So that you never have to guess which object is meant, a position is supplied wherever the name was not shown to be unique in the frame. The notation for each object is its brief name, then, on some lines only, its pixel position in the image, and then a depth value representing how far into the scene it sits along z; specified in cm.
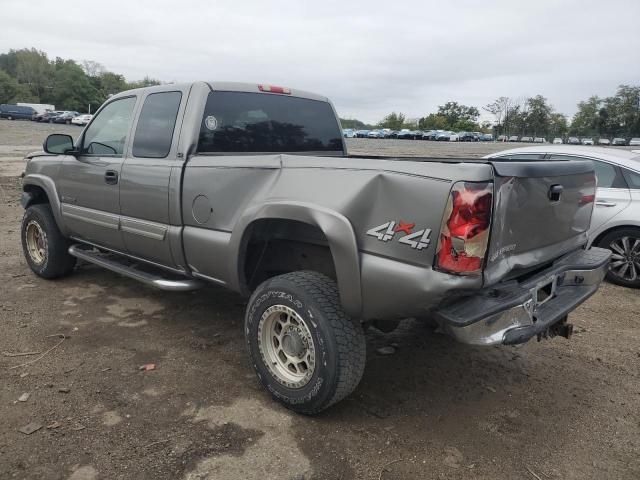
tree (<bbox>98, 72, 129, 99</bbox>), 9881
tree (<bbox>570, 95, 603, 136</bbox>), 7747
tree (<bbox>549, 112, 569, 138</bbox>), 8106
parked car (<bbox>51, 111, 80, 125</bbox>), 5341
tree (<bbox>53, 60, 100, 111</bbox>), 9288
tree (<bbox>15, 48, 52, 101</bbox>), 10406
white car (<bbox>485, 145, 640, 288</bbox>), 575
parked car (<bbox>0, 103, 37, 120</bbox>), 5657
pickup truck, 243
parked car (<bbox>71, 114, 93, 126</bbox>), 5012
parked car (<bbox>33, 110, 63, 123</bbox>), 5531
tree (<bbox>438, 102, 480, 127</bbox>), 9781
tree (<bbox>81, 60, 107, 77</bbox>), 11300
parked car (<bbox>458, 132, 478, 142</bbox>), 6875
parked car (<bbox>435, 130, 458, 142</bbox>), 6693
